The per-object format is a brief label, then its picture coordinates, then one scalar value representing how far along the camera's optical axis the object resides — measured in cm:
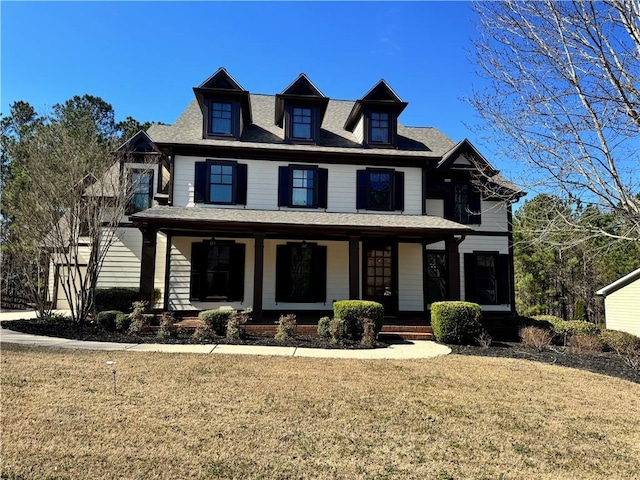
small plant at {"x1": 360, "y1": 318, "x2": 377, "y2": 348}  1082
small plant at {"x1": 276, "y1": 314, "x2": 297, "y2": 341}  1123
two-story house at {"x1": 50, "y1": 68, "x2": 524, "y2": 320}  1441
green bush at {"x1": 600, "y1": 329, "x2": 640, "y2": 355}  1171
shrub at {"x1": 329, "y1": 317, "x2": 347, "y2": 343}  1108
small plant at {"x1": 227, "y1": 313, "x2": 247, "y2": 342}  1097
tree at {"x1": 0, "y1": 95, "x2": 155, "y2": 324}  1249
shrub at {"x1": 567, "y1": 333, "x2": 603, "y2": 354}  1166
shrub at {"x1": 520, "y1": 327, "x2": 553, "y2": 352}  1126
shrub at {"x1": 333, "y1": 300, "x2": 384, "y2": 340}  1144
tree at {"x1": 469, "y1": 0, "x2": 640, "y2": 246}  552
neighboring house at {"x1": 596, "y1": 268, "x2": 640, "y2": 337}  1800
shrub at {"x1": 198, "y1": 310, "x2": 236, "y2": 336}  1149
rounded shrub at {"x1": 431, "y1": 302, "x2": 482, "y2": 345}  1156
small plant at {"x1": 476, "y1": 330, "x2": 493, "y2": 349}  1116
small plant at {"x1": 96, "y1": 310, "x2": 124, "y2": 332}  1177
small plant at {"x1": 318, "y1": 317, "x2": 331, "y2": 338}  1159
